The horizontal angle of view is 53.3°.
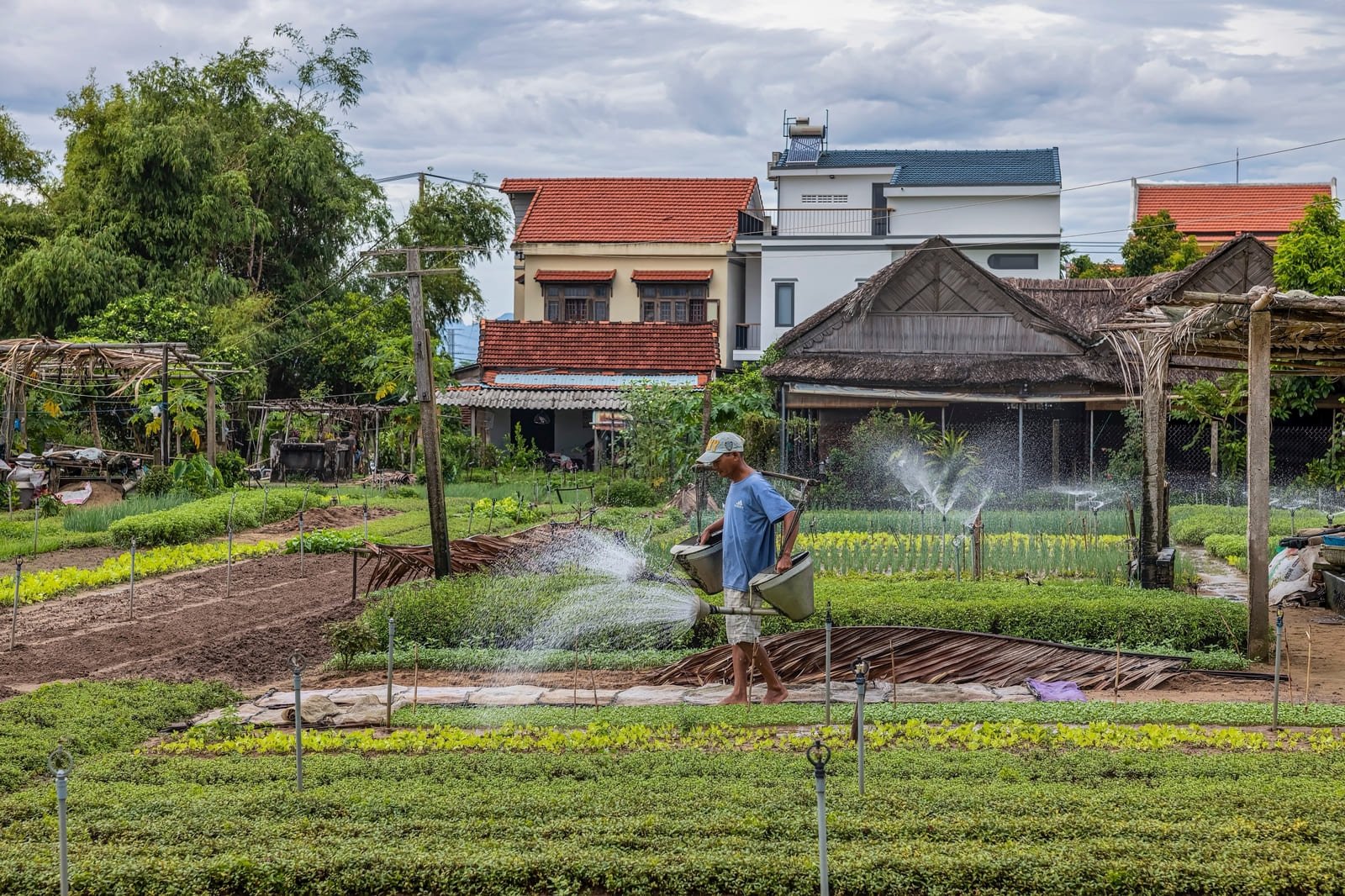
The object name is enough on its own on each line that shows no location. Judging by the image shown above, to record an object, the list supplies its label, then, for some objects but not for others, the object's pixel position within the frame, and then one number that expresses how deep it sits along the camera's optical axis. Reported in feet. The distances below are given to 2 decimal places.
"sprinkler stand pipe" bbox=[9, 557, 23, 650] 39.60
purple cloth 32.50
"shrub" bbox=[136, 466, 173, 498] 79.41
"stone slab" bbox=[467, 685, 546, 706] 32.07
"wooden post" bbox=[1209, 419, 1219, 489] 79.20
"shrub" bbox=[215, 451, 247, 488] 88.40
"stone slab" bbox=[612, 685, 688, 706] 31.78
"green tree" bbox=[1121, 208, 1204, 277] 134.10
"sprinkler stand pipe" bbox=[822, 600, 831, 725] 26.96
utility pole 46.75
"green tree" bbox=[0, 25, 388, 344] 114.93
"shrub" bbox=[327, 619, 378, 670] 37.37
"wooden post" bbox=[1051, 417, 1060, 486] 81.50
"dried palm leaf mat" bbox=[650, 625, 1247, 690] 34.53
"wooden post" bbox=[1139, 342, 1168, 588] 47.06
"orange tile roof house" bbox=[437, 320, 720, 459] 117.19
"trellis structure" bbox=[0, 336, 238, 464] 81.30
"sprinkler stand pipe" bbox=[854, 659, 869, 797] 22.40
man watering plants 30.83
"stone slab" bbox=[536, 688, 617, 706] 31.91
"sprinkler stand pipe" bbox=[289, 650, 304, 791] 23.34
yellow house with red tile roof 139.13
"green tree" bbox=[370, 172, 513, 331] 142.92
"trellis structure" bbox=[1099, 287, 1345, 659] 37.83
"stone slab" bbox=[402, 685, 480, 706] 32.07
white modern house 133.69
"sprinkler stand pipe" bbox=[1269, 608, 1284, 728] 28.02
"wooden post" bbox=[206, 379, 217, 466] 85.51
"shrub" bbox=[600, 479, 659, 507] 77.97
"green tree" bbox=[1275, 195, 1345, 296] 76.33
